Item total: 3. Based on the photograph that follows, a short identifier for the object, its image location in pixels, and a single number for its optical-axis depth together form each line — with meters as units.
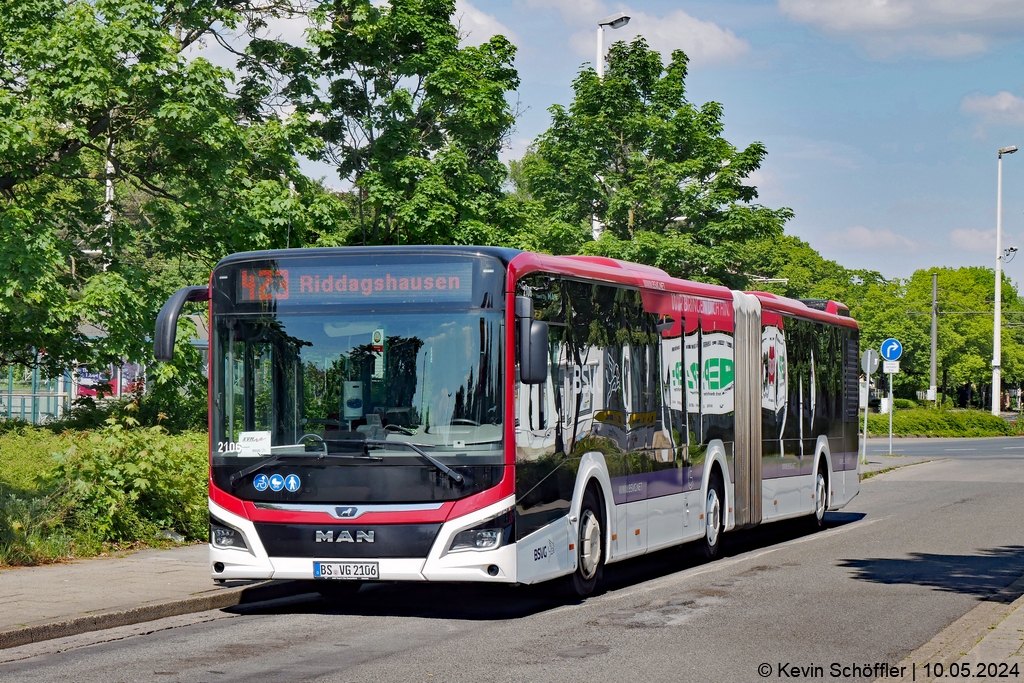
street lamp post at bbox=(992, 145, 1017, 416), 64.50
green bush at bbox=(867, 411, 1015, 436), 58.06
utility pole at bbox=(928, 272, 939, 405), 66.06
